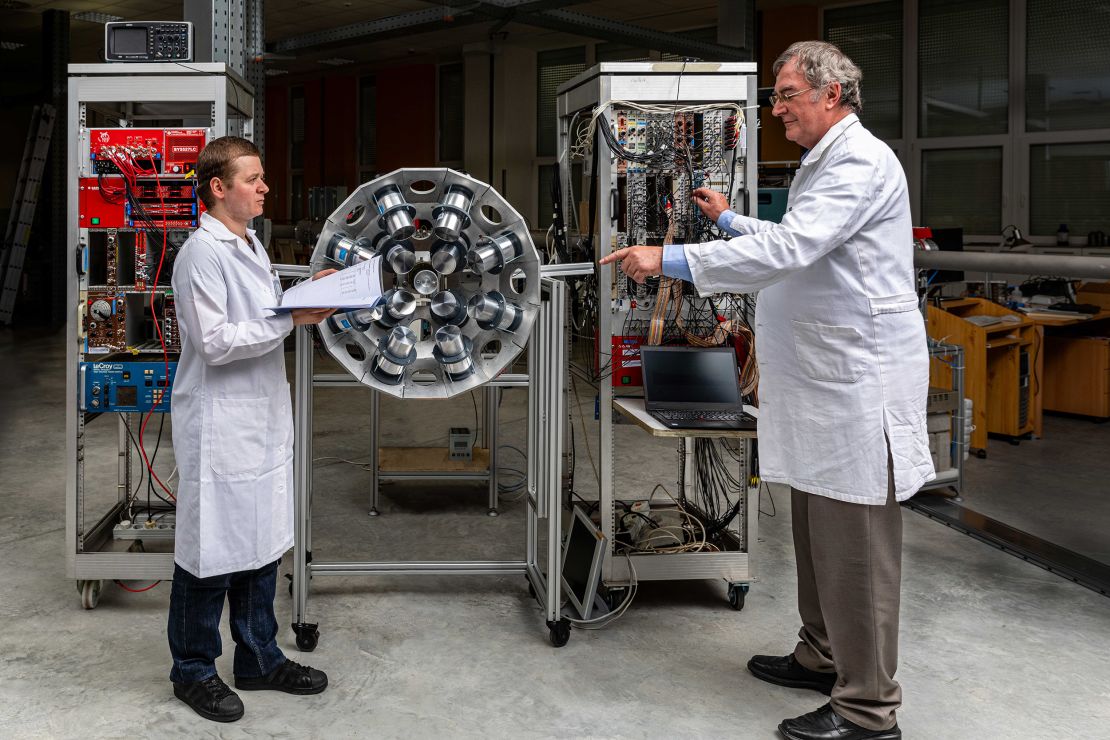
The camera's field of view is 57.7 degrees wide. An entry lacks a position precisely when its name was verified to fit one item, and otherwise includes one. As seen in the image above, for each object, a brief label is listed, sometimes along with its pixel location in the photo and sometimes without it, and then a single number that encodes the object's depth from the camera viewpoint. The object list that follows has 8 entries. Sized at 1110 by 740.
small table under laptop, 3.26
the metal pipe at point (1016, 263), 3.09
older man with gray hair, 2.28
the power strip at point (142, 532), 3.58
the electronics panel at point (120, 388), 3.13
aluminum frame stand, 2.95
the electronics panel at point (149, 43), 3.12
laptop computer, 3.14
